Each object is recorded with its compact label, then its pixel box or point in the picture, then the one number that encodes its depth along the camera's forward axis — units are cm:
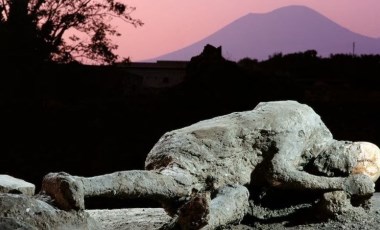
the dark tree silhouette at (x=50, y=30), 1585
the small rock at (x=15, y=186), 495
